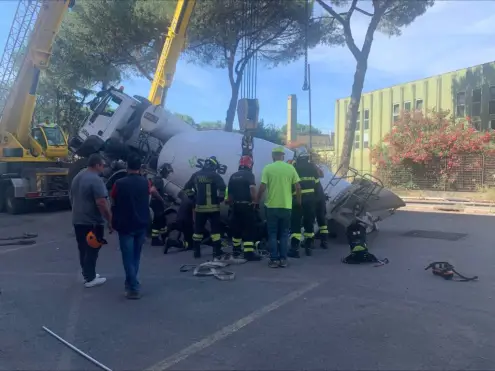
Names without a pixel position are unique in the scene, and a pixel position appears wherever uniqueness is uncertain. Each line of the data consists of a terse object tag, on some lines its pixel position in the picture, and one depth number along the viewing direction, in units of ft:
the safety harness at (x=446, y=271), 19.44
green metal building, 77.71
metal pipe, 11.52
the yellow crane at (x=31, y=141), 42.01
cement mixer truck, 28.68
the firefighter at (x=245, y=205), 23.51
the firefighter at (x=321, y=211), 26.00
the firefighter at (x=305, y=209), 24.56
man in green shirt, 22.18
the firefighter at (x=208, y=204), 23.85
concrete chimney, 143.30
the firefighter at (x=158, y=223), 28.17
